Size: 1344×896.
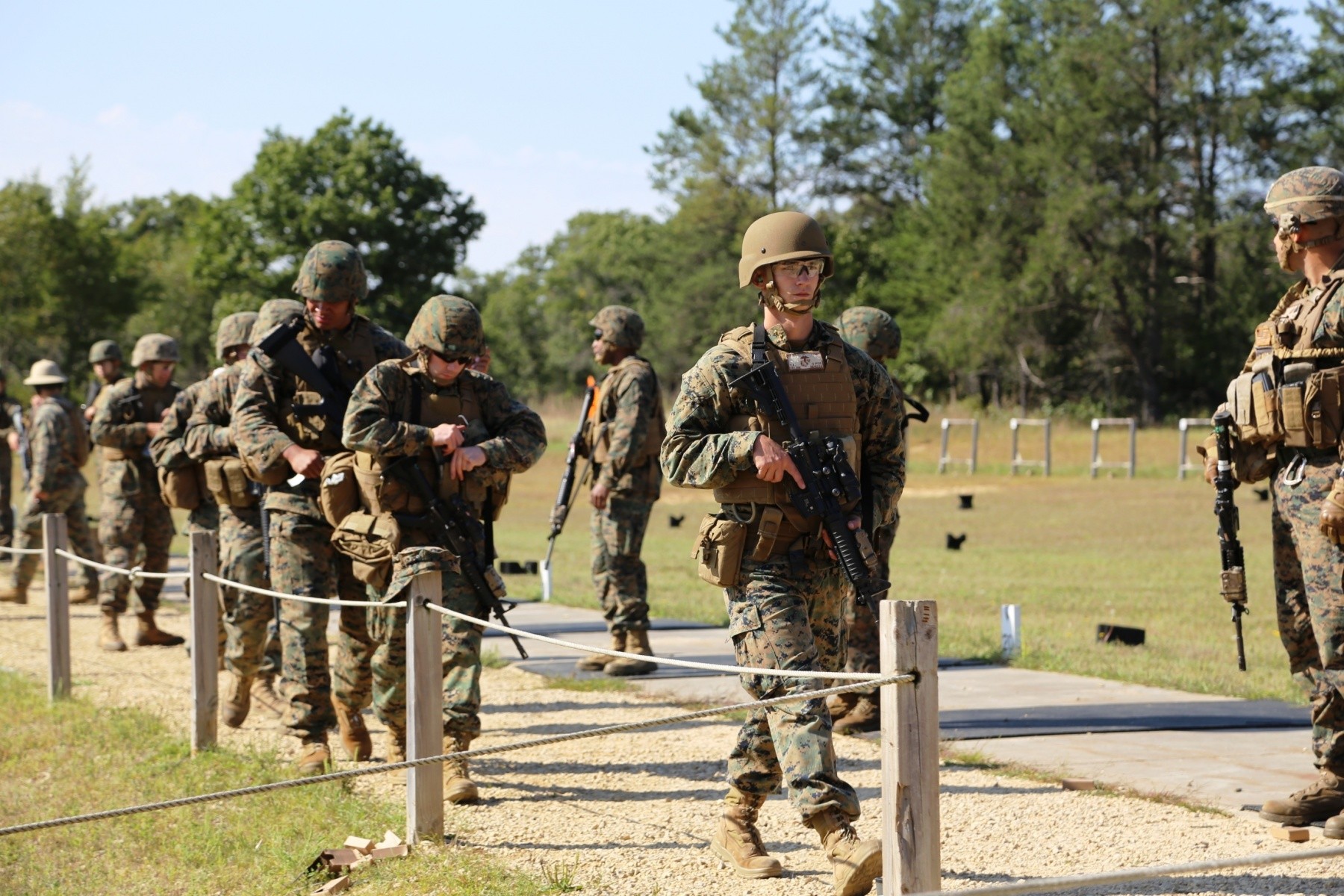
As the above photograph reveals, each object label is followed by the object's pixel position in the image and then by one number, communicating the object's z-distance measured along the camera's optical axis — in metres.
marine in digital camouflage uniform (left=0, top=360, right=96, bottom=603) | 28.05
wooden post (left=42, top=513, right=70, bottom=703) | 20.39
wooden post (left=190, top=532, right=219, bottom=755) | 16.56
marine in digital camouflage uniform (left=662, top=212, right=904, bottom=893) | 10.94
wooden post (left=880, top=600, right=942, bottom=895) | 8.66
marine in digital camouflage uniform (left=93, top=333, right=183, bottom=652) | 24.50
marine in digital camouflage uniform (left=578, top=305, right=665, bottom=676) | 20.50
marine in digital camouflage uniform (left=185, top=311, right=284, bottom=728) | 17.69
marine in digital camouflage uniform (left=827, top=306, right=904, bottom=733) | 16.69
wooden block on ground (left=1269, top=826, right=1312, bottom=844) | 11.97
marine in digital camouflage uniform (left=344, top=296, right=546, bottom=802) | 13.91
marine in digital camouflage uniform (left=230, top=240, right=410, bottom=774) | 15.59
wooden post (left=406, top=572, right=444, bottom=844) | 12.52
